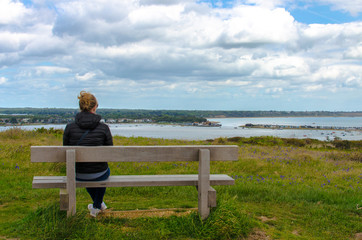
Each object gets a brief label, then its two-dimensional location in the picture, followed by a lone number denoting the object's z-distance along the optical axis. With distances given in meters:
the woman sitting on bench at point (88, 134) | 4.11
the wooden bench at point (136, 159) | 3.73
